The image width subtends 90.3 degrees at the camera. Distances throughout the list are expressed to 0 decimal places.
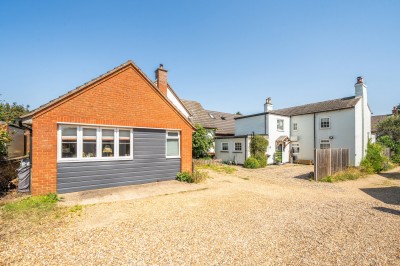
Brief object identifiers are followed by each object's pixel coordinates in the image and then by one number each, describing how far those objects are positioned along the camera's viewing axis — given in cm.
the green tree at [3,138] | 895
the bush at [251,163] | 2058
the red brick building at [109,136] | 880
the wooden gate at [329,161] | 1428
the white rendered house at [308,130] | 2056
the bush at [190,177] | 1221
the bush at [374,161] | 1801
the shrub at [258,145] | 2206
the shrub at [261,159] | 2131
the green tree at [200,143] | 2150
